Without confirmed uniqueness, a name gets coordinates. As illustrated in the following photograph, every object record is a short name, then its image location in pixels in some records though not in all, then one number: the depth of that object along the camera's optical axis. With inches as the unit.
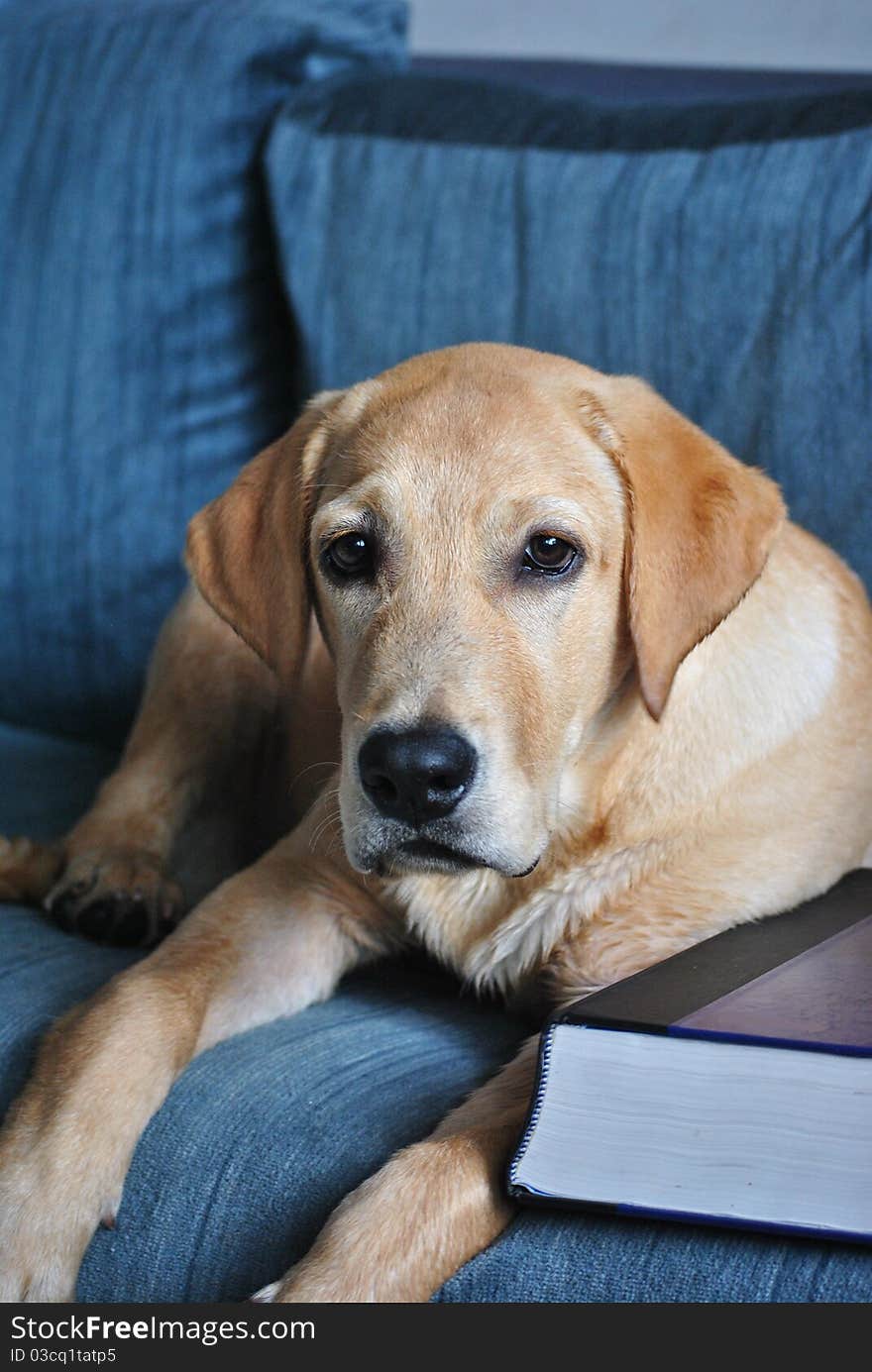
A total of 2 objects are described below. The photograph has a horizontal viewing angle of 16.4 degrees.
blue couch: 37.4
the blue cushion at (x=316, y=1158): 33.5
